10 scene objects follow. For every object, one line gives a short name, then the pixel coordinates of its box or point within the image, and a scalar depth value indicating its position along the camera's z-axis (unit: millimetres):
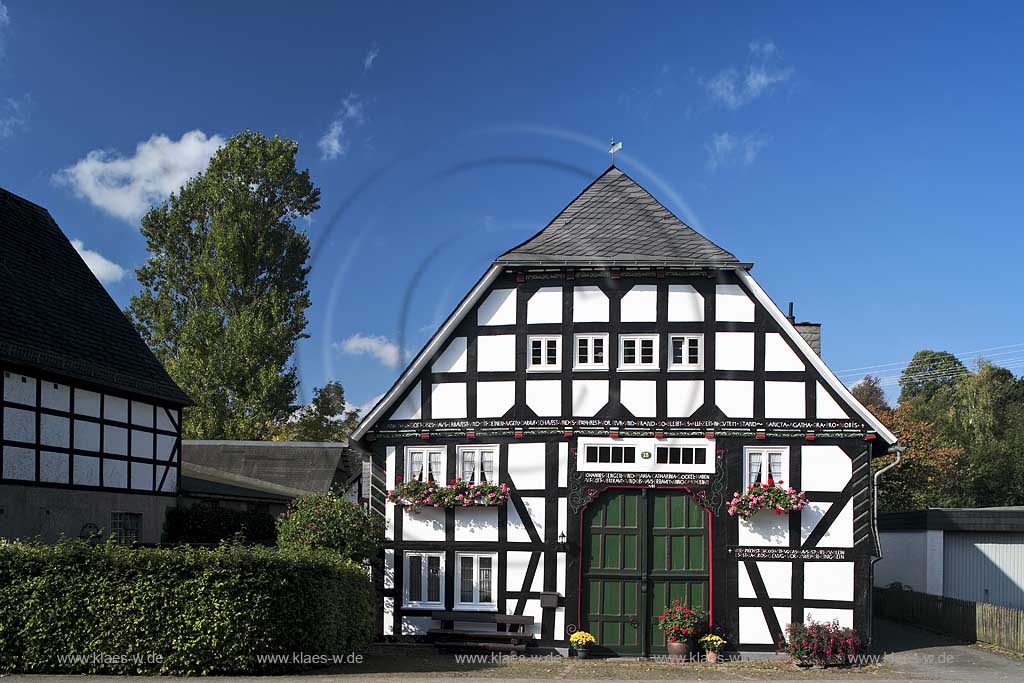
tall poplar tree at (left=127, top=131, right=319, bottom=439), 41438
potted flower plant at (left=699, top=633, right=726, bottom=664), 19766
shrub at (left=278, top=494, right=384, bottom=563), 20078
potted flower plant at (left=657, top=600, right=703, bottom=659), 19781
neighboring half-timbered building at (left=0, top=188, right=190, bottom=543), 21453
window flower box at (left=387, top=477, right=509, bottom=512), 20625
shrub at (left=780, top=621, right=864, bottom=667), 19188
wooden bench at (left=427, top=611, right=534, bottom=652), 19969
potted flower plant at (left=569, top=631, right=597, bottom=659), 20094
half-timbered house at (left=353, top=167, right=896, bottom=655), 20250
